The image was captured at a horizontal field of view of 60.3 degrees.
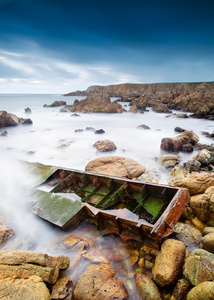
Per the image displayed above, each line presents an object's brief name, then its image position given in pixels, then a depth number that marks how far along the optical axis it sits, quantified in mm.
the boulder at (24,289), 2469
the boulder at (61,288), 2880
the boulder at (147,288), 2938
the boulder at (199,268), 2809
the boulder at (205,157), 8751
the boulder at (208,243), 3509
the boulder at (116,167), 7318
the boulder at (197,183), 5324
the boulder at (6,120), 20039
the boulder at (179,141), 11164
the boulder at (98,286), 2799
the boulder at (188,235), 3939
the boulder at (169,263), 3010
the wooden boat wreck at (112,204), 3814
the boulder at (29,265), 2809
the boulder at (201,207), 4535
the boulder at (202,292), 2461
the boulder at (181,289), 2857
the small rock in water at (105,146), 11772
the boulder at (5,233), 4293
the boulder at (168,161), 8884
